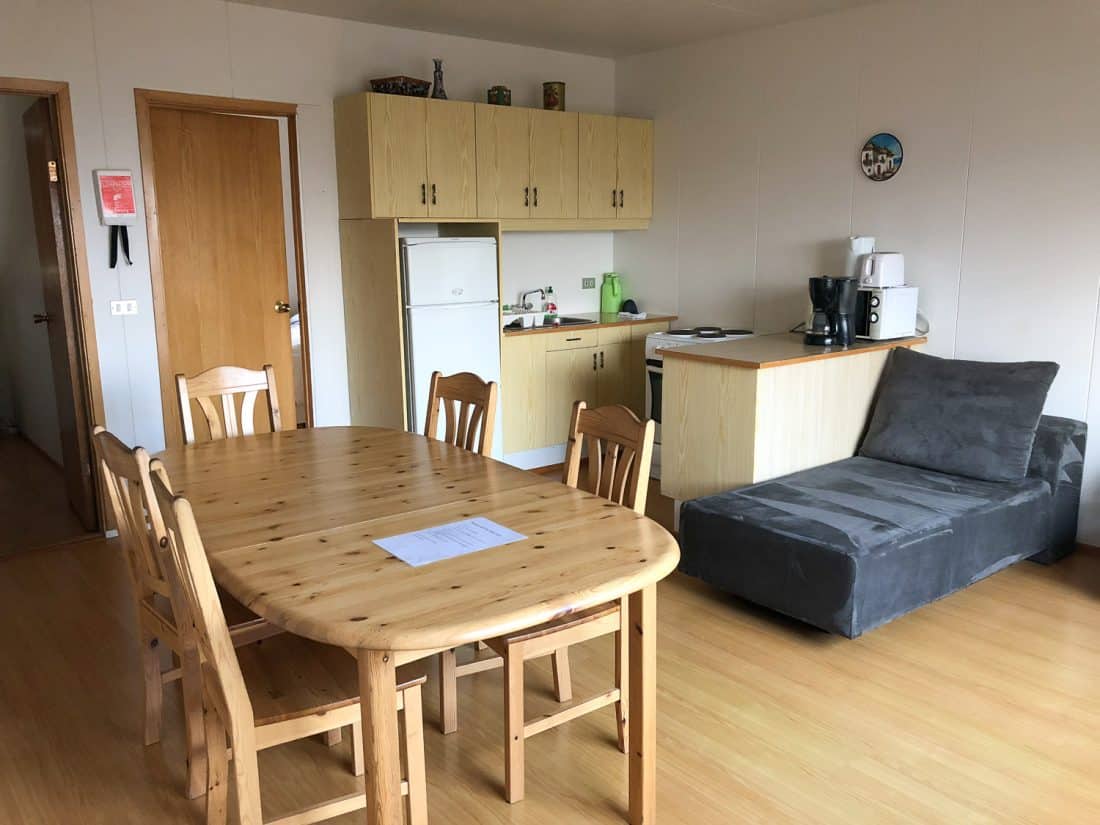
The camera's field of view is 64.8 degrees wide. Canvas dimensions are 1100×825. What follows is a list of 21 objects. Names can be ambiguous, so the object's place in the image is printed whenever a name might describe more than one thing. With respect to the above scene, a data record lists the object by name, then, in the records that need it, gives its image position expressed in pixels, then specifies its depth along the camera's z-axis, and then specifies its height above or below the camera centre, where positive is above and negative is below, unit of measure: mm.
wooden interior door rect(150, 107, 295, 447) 4516 +94
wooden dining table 1656 -657
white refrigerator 4609 -283
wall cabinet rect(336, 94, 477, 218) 4500 +538
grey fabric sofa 3053 -1043
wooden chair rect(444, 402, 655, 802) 2244 -941
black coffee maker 4266 -297
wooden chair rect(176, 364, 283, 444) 3189 -489
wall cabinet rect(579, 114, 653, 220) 5445 +567
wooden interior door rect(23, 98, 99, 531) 4062 -165
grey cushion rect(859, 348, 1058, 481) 3770 -726
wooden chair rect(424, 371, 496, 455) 3004 -537
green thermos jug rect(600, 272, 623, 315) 6027 -255
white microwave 4211 -285
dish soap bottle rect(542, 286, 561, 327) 5535 -351
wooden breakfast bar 3758 -692
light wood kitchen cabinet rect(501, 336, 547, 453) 5152 -792
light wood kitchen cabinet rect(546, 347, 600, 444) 5367 -784
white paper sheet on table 1954 -655
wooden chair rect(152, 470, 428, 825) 1704 -937
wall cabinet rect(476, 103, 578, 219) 4949 +551
